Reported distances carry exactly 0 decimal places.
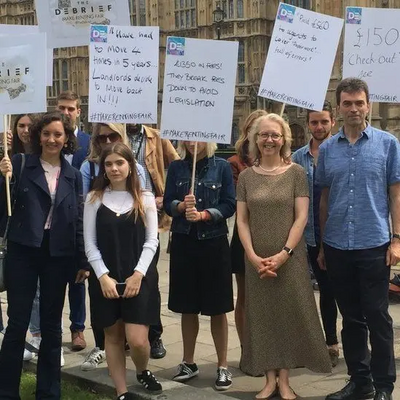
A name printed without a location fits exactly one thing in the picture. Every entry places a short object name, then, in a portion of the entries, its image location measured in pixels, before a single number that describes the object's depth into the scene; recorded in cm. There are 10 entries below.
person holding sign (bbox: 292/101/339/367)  491
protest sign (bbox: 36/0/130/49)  580
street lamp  2319
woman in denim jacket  452
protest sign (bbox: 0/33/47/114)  466
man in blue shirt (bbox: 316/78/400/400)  399
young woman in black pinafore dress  404
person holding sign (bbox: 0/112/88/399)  406
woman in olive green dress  416
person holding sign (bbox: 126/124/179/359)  514
